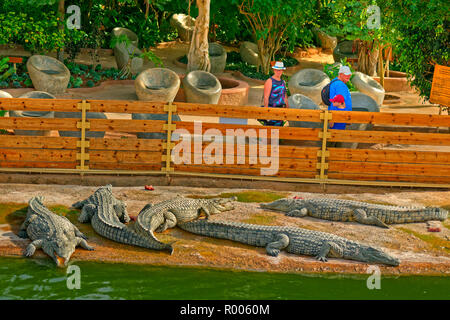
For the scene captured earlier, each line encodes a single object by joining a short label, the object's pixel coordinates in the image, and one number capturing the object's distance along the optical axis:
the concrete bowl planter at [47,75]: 19.38
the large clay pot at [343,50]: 31.91
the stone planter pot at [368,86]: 21.02
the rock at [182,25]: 32.31
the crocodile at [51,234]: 8.22
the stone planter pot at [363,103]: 15.55
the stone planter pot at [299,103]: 14.11
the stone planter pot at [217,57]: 26.09
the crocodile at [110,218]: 8.66
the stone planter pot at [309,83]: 20.20
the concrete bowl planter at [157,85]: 18.59
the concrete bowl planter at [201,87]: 18.69
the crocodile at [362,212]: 9.91
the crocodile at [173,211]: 9.01
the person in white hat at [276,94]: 12.32
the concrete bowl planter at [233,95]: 19.53
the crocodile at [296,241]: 8.49
